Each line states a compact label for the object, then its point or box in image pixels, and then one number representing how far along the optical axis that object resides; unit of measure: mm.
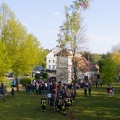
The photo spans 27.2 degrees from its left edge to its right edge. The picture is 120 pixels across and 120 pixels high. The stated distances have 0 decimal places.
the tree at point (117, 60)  60053
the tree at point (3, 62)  25970
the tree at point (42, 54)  60406
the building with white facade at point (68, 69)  32238
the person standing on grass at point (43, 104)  21112
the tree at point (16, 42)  31266
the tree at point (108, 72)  42872
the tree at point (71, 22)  14589
